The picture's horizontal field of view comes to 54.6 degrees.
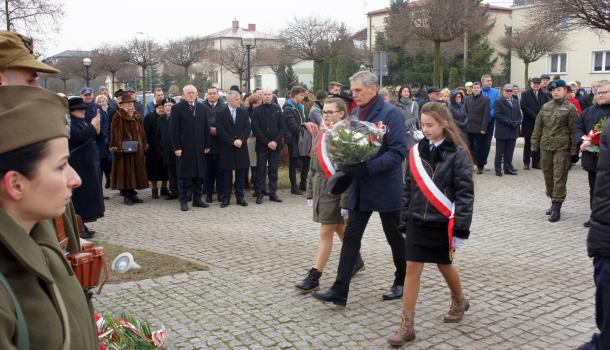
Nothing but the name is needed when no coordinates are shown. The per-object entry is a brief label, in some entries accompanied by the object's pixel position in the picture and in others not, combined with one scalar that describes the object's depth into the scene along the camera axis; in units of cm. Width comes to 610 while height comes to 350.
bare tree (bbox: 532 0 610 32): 1556
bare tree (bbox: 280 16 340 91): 3269
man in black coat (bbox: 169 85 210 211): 1070
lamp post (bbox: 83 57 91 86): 3138
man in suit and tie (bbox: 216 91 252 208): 1094
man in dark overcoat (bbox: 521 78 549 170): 1495
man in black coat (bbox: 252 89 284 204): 1129
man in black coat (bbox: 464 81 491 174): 1448
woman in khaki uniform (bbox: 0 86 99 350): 165
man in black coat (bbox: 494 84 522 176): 1420
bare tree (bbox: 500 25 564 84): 3509
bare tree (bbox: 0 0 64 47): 2196
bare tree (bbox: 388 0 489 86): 2177
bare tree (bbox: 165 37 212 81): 4241
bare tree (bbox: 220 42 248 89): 4736
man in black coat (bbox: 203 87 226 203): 1113
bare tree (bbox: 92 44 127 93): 3822
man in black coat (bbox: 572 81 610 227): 823
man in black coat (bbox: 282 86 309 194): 1196
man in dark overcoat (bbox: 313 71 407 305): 537
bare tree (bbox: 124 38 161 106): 3794
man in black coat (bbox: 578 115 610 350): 345
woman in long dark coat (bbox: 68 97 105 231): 795
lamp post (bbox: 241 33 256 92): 2111
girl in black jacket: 468
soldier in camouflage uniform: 959
